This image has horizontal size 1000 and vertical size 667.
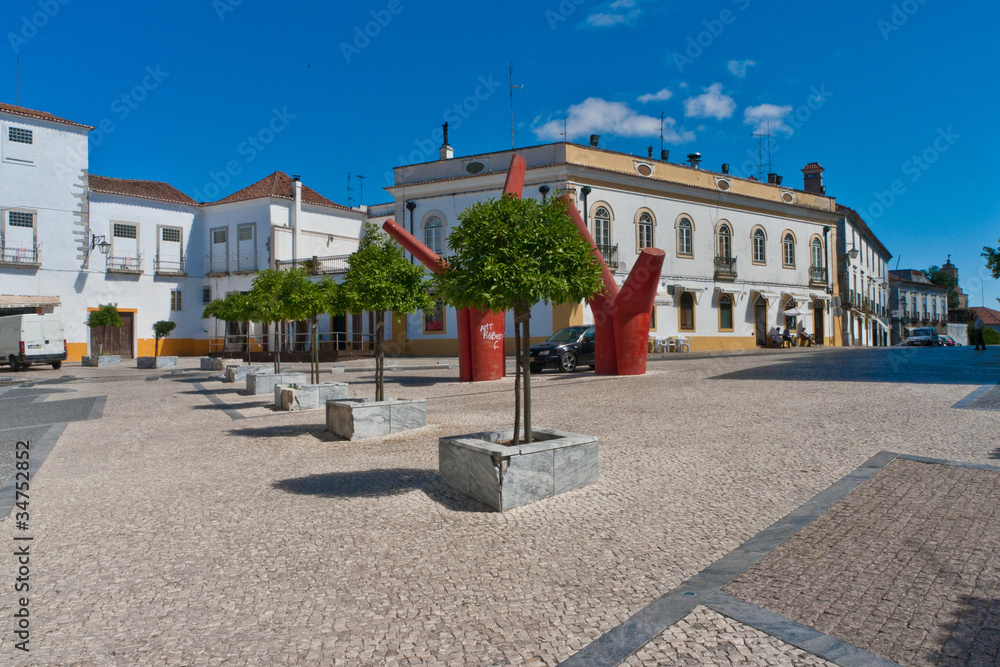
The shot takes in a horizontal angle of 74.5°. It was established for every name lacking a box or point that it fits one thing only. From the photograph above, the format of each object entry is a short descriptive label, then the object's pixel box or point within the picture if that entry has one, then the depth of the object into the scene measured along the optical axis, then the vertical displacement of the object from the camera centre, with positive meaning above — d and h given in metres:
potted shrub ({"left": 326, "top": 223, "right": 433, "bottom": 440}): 8.42 +0.63
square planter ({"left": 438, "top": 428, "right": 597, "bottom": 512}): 4.96 -0.99
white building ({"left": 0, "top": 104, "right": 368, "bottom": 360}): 32.09 +5.97
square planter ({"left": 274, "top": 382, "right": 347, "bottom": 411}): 11.40 -0.88
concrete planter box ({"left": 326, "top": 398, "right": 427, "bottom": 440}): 8.20 -0.93
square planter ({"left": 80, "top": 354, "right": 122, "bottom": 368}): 28.12 -0.59
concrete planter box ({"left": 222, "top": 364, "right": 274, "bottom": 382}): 17.69 -0.70
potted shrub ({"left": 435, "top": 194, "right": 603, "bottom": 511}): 5.07 +0.44
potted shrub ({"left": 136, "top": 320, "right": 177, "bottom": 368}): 26.00 -0.60
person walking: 26.13 +0.19
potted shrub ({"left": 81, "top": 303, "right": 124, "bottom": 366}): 28.42 +1.15
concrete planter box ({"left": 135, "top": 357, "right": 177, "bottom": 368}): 26.00 -0.61
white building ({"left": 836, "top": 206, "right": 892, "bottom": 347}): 41.66 +3.97
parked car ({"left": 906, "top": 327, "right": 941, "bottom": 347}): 40.16 +0.07
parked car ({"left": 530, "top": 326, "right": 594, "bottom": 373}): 18.73 -0.24
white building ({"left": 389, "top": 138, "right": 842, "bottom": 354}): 29.23 +5.58
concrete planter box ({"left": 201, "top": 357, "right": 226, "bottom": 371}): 22.75 -0.62
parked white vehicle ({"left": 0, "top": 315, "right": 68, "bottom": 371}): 24.08 +0.29
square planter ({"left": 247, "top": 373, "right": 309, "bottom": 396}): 14.12 -0.77
